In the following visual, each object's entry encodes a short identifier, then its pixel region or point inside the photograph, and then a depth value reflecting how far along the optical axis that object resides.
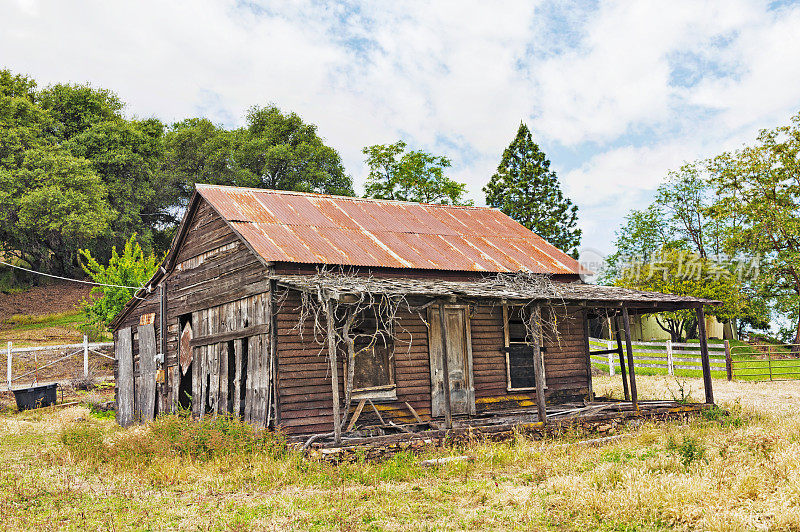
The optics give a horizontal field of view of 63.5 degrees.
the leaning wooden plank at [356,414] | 12.32
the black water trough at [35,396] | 21.16
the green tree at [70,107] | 44.75
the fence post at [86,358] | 25.55
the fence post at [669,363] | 25.35
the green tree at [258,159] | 45.66
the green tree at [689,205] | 39.41
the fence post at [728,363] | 23.34
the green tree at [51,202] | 36.47
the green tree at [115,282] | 29.31
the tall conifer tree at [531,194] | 38.47
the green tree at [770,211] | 30.41
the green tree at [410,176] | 42.38
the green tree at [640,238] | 40.72
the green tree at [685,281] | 31.27
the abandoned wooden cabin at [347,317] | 12.62
